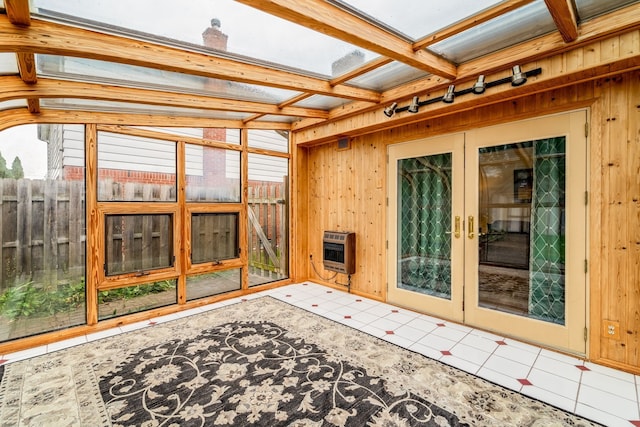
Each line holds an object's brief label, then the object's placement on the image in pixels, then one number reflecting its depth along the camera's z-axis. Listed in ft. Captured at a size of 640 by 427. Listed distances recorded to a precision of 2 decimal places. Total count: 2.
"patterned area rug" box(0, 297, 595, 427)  6.29
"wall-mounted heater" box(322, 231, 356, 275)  14.89
